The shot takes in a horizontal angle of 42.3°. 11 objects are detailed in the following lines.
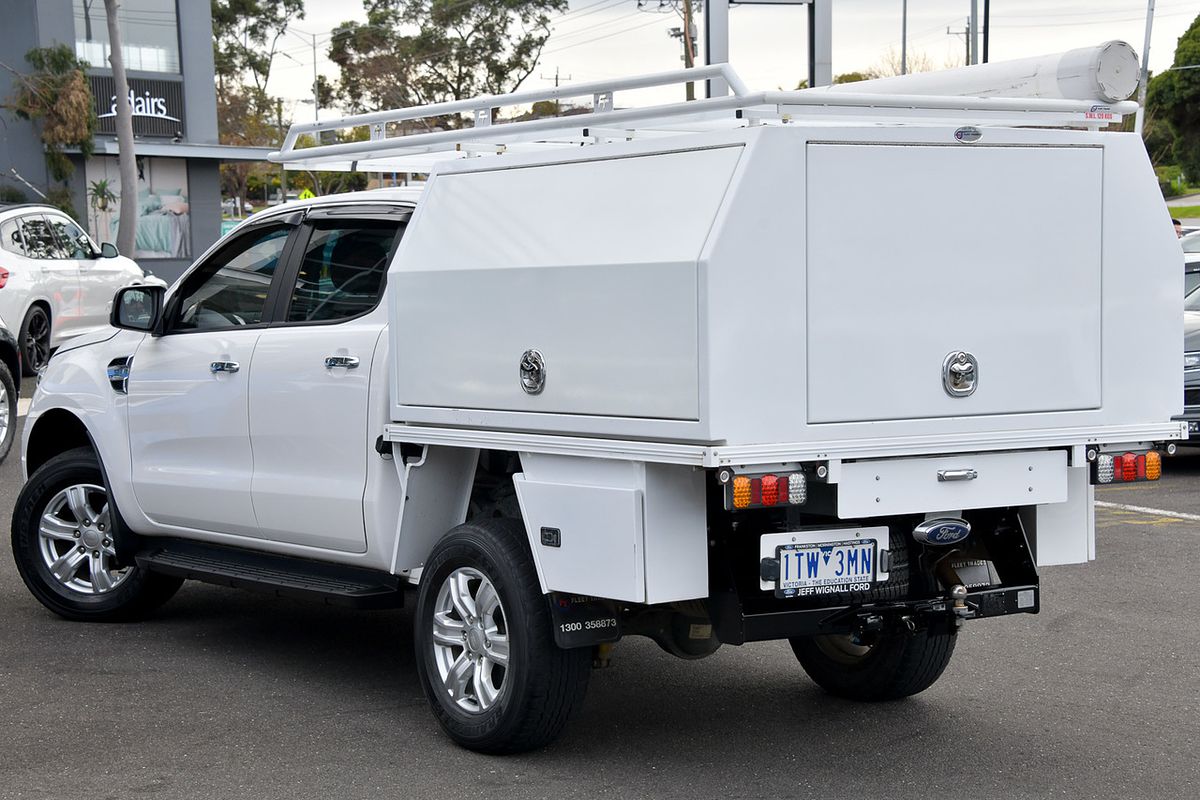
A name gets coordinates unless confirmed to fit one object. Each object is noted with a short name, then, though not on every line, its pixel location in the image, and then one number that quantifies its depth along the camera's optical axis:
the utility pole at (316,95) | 65.28
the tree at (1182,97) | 68.88
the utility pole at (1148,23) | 38.97
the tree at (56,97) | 33.09
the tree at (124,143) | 32.88
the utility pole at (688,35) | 48.50
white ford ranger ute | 4.85
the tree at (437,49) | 59.72
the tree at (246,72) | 71.00
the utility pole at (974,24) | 31.17
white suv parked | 17.39
